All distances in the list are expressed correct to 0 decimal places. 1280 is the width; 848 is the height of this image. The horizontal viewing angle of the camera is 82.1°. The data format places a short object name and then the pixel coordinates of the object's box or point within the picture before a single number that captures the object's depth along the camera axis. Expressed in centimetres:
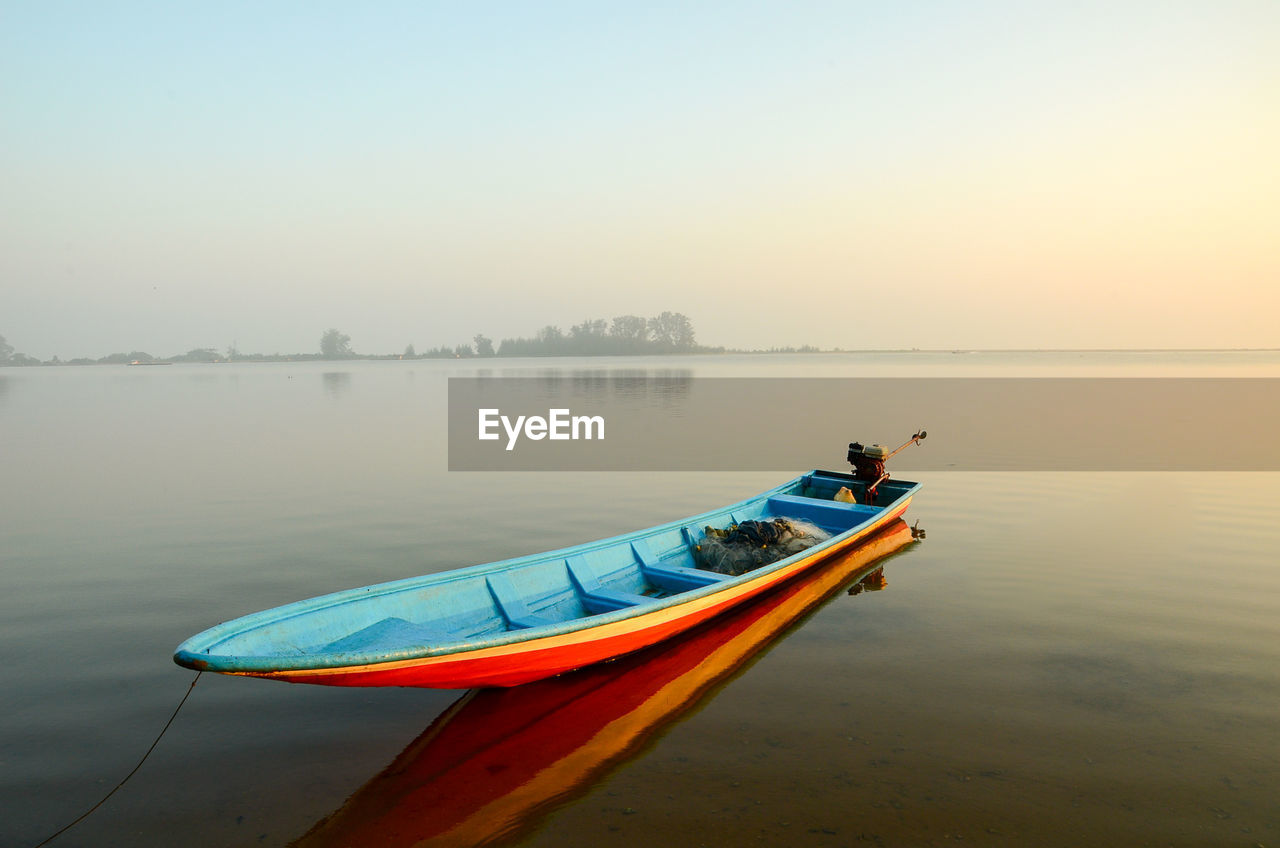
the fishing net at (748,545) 1049
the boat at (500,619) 569
